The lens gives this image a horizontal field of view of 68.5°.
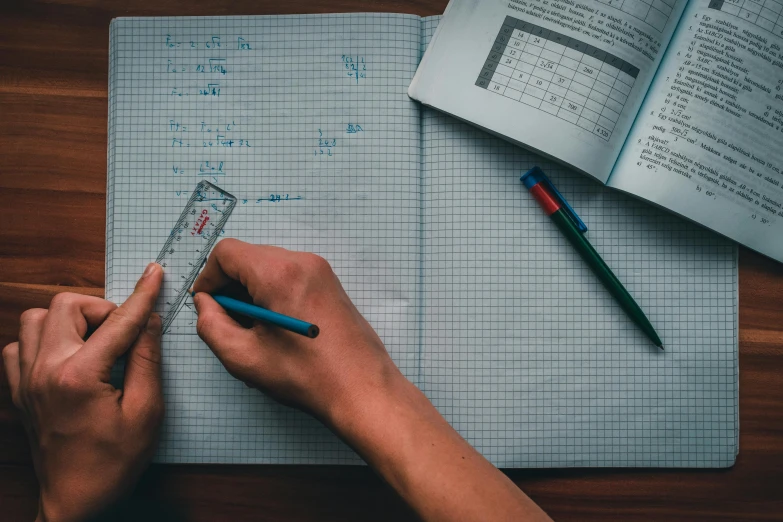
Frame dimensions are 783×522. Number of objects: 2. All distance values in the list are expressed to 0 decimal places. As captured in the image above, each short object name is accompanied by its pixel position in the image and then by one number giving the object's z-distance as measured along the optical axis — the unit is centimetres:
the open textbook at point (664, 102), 63
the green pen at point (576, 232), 65
